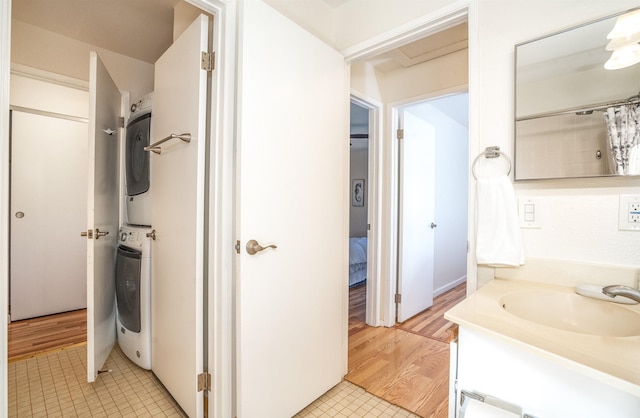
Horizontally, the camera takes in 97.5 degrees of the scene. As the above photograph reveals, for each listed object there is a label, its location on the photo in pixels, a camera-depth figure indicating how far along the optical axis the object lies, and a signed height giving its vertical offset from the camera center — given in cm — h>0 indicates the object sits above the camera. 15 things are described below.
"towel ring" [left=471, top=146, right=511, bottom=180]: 120 +24
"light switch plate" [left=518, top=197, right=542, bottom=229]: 113 -1
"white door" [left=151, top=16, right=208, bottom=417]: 131 -6
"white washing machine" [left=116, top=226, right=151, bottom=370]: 177 -57
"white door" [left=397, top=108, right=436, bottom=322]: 269 -7
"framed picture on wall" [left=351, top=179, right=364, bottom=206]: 569 +33
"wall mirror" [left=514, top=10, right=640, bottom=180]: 95 +38
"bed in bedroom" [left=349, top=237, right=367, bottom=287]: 384 -76
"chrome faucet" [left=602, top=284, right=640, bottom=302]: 78 -23
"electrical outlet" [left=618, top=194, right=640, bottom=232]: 94 -1
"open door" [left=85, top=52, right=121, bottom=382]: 166 -7
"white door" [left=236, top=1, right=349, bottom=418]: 123 -3
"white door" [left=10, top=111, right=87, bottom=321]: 255 -7
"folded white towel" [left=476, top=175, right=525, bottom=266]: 114 -7
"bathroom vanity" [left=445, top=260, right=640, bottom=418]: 58 -33
